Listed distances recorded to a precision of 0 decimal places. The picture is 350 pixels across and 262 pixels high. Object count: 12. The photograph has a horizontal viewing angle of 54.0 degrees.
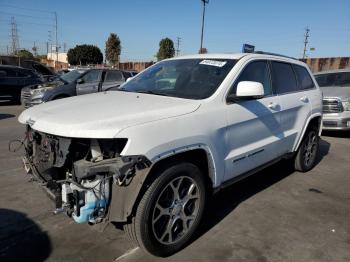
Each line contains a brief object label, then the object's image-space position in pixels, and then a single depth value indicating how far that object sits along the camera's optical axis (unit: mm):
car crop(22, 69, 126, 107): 11023
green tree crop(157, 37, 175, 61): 55688
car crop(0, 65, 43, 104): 14705
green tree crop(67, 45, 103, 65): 66750
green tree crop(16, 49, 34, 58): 88112
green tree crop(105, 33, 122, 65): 63719
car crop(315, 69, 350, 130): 8758
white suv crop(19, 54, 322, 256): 2680
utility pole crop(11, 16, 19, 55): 83938
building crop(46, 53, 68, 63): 95350
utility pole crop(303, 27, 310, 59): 70875
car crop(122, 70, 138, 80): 12629
